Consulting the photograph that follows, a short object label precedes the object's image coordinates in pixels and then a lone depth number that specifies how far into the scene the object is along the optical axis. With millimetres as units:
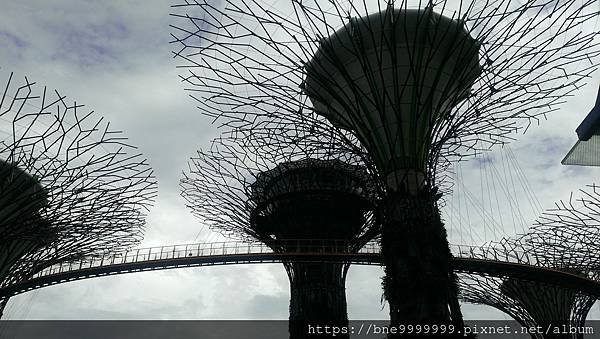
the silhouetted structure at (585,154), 34312
